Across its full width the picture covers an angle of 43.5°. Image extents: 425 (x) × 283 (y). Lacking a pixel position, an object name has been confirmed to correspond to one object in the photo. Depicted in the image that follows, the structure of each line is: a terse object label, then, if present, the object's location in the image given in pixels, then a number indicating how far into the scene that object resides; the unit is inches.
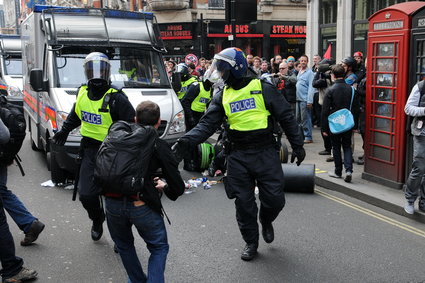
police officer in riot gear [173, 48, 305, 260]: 189.9
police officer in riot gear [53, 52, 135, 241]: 197.3
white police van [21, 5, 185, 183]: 318.3
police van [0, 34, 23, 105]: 626.5
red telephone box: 276.1
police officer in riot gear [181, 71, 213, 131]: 354.0
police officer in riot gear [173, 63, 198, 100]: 401.1
